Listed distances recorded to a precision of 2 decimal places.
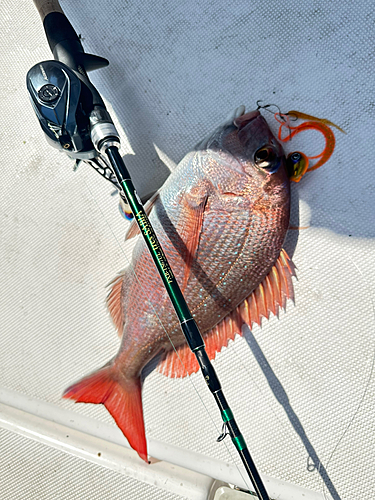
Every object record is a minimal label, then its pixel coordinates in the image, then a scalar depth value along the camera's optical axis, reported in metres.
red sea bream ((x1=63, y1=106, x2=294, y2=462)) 0.37
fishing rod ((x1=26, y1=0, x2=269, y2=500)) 0.31
